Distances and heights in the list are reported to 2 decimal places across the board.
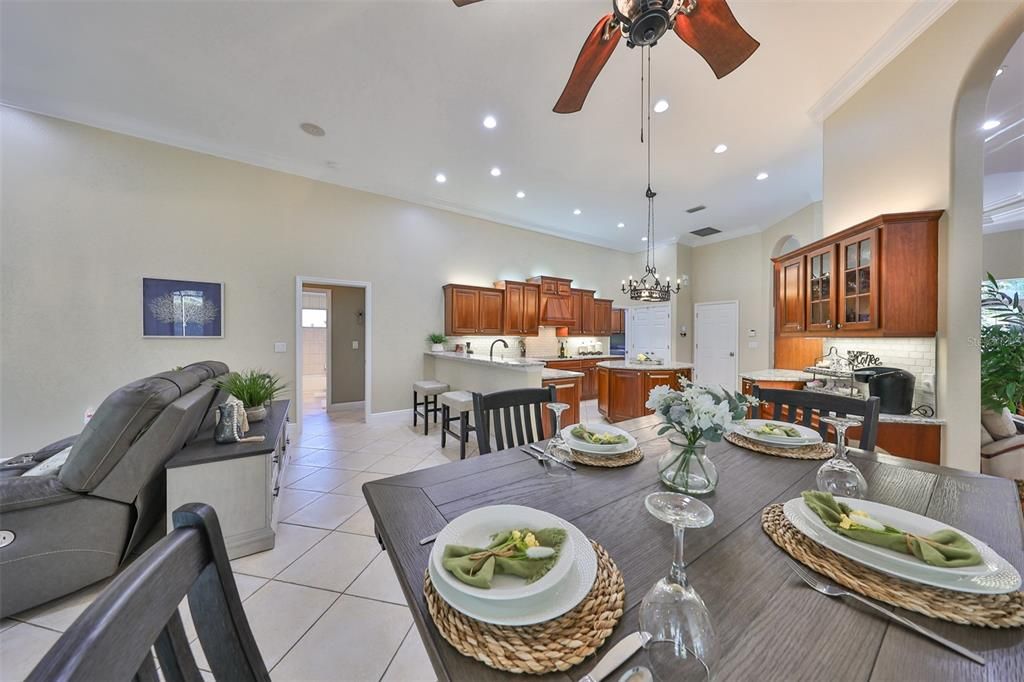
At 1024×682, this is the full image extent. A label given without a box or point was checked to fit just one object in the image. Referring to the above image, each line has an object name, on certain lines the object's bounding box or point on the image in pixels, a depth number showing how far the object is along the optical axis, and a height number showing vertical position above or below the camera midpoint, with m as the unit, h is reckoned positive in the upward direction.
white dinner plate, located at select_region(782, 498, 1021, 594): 0.70 -0.48
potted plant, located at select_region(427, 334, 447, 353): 5.65 -0.07
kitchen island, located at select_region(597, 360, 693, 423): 5.00 -0.66
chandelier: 4.49 +0.63
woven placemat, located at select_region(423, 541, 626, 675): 0.57 -0.53
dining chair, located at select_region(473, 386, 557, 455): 1.65 -0.37
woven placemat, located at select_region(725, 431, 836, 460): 1.44 -0.48
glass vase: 1.11 -0.45
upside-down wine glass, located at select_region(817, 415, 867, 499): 1.08 -0.44
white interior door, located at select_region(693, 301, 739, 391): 6.76 -0.08
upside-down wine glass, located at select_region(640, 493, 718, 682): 0.58 -0.51
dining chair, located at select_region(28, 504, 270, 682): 0.35 -0.36
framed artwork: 3.85 +0.31
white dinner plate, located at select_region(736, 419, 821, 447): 1.50 -0.43
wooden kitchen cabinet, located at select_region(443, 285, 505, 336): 5.72 +0.47
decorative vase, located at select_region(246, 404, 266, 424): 2.67 -0.60
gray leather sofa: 1.60 -0.81
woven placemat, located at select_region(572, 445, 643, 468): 1.37 -0.49
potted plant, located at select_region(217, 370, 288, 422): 2.67 -0.43
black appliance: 2.49 -0.36
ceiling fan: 1.51 +1.47
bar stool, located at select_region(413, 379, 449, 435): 4.57 -0.73
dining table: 0.59 -0.53
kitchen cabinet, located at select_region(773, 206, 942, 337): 2.44 +0.50
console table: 1.95 -0.88
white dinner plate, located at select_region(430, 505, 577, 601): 0.66 -0.48
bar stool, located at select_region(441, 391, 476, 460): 3.61 -0.72
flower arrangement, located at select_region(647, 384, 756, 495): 0.97 -0.25
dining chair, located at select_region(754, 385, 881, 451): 1.63 -0.35
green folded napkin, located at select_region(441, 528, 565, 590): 0.69 -0.47
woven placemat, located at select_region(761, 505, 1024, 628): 0.66 -0.52
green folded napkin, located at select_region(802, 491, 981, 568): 0.73 -0.46
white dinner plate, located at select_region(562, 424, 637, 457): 1.42 -0.45
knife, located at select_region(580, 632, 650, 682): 0.55 -0.53
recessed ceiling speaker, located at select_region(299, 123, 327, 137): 3.67 +2.25
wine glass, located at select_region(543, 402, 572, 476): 1.33 -0.47
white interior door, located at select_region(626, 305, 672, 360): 7.41 +0.16
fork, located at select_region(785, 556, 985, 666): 0.59 -0.53
